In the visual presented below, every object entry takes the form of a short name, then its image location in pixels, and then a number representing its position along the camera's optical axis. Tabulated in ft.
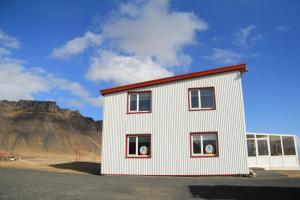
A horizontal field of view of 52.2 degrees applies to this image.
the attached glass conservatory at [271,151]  78.43
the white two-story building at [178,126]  57.98
